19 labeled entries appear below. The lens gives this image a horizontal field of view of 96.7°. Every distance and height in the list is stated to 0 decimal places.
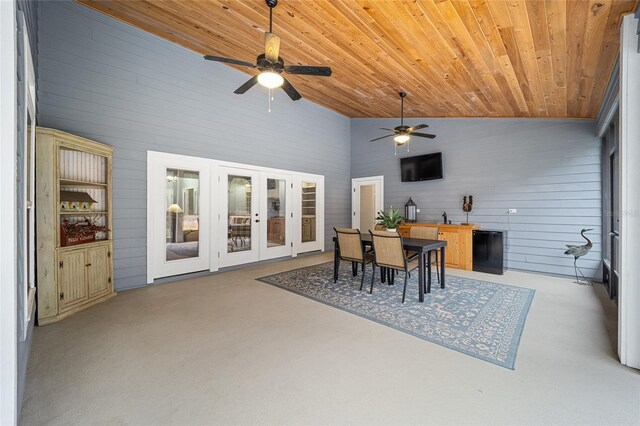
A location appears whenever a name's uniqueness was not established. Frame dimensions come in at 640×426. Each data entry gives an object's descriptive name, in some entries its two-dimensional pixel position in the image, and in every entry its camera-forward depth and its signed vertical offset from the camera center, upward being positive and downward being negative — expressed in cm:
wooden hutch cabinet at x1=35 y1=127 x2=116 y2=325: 298 -16
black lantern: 675 -1
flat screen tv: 639 +99
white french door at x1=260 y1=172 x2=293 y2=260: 611 -11
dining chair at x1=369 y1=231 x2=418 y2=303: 360 -55
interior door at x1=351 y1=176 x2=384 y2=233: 759 +24
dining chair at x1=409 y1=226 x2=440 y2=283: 478 -40
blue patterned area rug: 258 -118
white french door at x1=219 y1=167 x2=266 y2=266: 541 -12
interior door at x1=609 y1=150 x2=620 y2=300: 377 -28
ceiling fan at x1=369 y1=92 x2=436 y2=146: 497 +136
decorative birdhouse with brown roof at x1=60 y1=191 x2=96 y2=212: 338 +12
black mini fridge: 514 -78
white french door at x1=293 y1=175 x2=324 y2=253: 682 -7
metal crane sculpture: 437 -63
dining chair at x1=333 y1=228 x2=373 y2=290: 418 -58
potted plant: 460 -18
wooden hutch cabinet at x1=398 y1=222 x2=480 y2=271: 542 -68
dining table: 358 -54
